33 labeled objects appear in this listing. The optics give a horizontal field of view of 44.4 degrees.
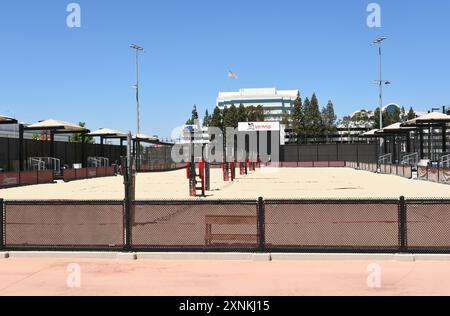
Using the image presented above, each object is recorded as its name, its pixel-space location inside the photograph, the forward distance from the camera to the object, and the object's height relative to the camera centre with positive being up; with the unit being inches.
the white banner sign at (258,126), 5402.6 +235.8
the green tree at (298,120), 6107.3 +331.4
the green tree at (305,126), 6107.3 +263.0
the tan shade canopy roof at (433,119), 1745.8 +95.1
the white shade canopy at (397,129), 2238.3 +83.3
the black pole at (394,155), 2554.1 -27.8
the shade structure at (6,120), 1466.0 +86.2
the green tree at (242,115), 6422.2 +411.0
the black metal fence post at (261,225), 418.0 -57.1
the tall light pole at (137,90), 3449.8 +381.1
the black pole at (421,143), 2103.2 +20.5
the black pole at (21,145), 1609.3 +18.4
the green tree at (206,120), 6924.7 +387.2
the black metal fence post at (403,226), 409.4 -57.5
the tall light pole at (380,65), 3301.2 +509.6
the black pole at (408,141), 2411.4 +32.6
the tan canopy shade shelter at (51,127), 1643.7 +80.6
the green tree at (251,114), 6909.5 +455.0
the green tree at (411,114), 7264.8 +461.5
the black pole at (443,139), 1953.5 +34.5
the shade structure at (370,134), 2823.8 +83.2
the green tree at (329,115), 7512.3 +473.6
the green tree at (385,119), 7268.7 +403.6
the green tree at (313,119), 6107.3 +342.0
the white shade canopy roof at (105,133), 2337.7 +79.2
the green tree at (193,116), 7178.6 +452.5
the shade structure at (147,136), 2697.8 +72.2
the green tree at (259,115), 7342.5 +475.6
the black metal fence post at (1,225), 443.2 -59.6
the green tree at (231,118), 6299.2 +372.0
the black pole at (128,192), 433.1 -37.9
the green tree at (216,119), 6446.9 +367.7
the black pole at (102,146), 2494.8 +23.5
